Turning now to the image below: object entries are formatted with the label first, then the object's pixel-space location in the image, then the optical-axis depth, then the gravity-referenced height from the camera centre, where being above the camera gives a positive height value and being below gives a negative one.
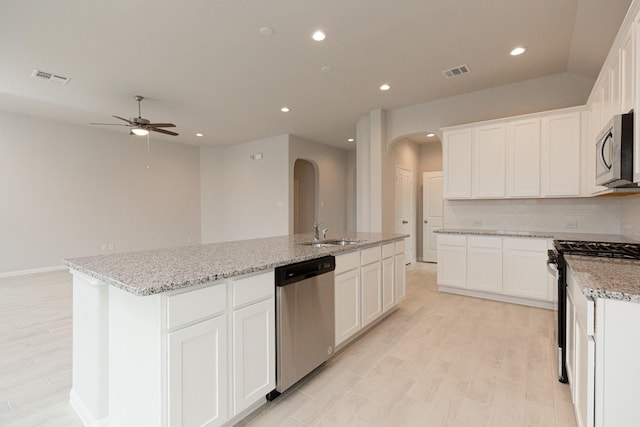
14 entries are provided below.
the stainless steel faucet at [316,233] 3.04 -0.23
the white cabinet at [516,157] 3.59 +0.71
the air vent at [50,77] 3.75 +1.77
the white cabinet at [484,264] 3.89 -0.71
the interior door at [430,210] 6.69 +0.02
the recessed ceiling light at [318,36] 2.92 +1.76
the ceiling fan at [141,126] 4.25 +1.28
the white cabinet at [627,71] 1.69 +0.83
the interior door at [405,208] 6.28 +0.07
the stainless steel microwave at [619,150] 1.69 +0.36
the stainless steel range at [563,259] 1.97 -0.34
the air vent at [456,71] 3.70 +1.78
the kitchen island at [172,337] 1.34 -0.64
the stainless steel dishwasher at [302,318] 1.89 -0.74
